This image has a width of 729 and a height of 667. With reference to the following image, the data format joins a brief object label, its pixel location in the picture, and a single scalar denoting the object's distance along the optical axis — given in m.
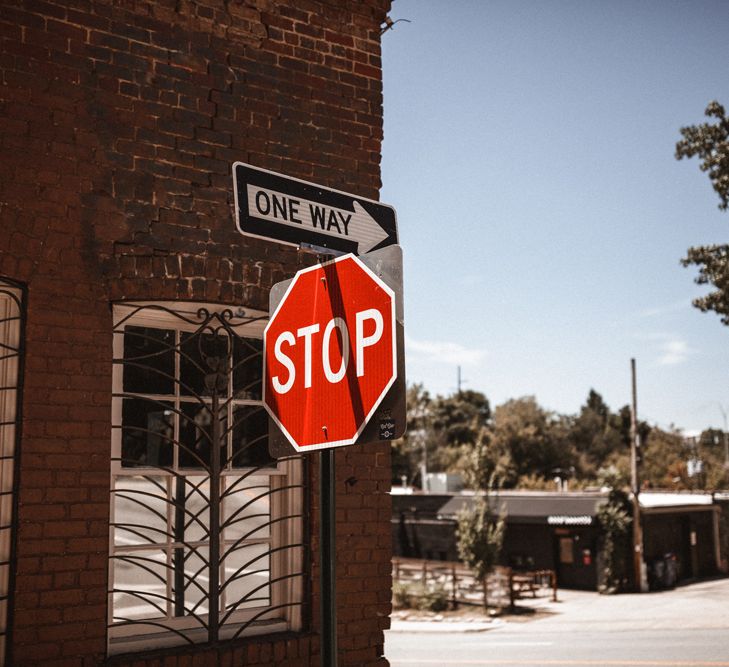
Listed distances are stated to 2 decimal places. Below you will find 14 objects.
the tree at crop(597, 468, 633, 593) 28.98
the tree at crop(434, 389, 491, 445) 72.69
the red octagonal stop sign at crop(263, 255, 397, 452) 2.40
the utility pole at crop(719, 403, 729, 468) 67.16
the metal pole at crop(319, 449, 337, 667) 2.37
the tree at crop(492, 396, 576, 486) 67.12
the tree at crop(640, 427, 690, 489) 58.81
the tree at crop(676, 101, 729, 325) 25.14
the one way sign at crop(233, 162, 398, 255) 2.77
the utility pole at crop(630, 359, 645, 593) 28.98
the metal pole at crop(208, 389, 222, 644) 4.55
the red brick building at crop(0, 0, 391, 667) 4.20
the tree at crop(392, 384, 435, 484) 61.62
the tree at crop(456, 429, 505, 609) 25.42
